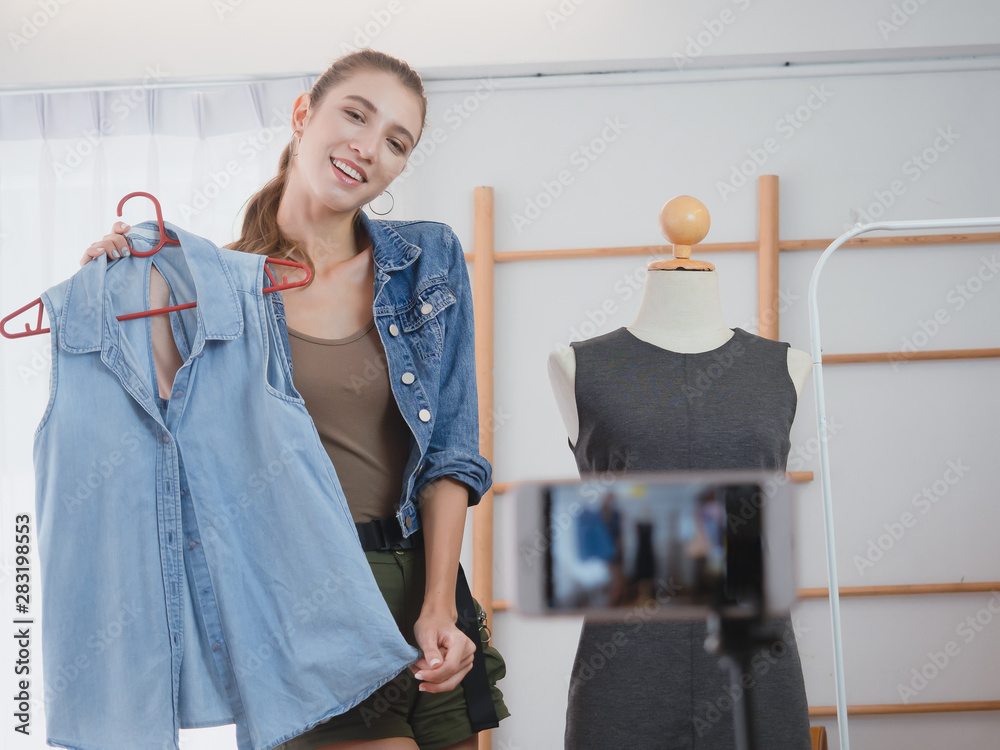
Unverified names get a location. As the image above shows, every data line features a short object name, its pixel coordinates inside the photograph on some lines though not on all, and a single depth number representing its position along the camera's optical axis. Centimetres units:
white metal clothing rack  147
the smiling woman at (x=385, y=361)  123
